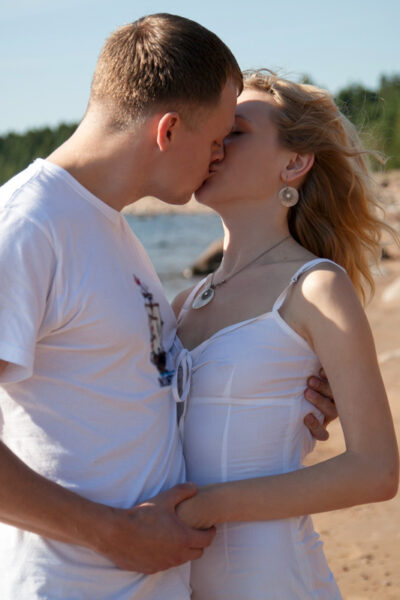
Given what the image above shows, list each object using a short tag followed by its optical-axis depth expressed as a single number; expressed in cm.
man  188
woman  227
